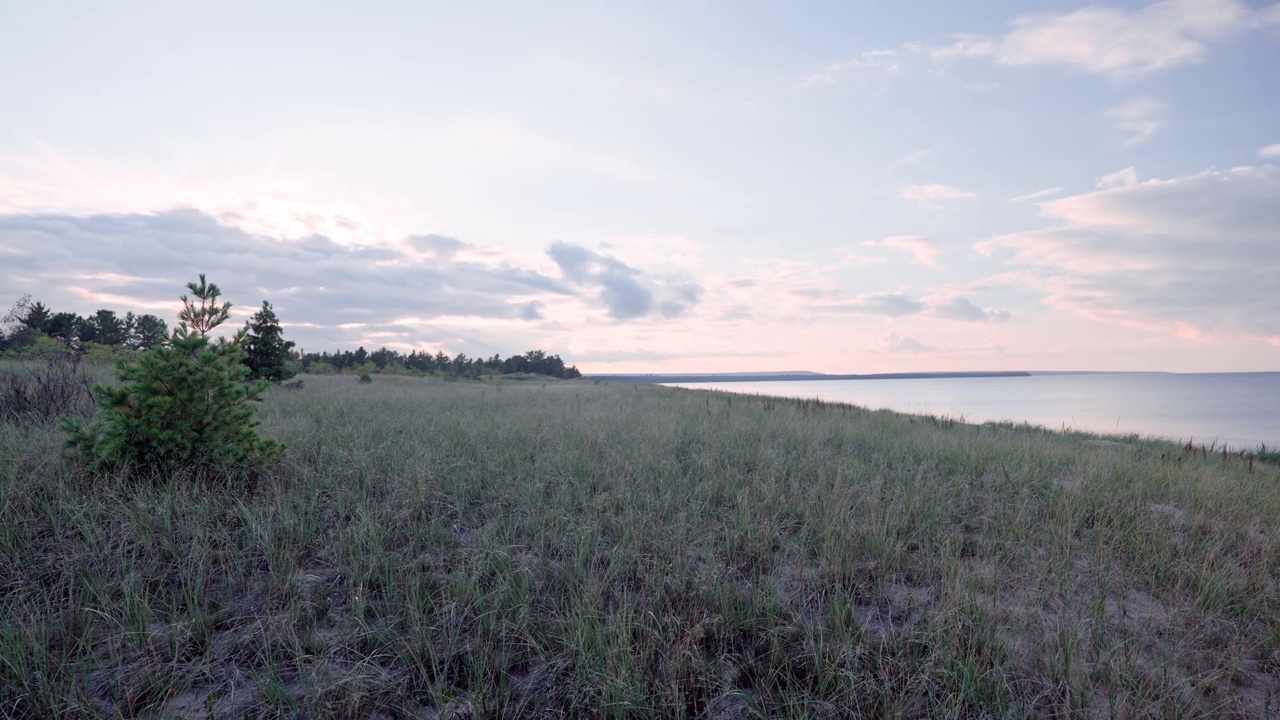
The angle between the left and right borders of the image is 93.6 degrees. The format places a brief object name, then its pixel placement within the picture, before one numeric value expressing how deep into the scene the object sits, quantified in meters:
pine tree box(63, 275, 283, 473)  6.18
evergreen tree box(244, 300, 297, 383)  19.06
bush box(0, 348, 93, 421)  9.42
